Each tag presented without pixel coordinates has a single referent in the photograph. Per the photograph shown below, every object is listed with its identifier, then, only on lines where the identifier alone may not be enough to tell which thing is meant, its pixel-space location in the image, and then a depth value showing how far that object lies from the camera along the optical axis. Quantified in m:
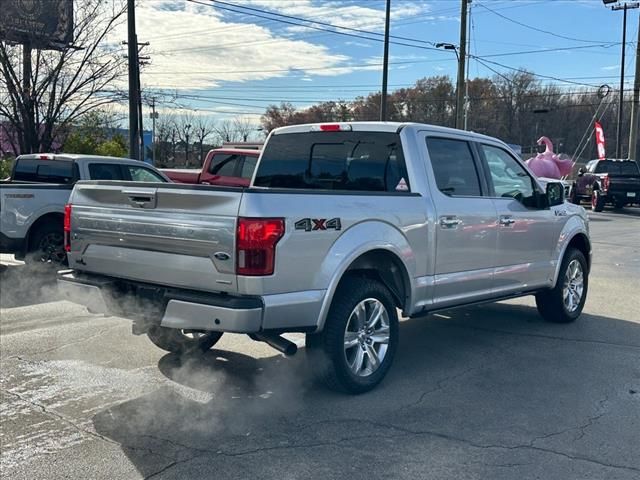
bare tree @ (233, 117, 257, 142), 75.66
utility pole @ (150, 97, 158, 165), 60.19
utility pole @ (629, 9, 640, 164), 34.59
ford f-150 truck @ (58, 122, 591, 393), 4.40
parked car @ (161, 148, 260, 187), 16.14
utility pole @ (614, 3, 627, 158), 37.78
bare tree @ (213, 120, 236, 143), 76.81
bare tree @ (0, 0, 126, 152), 17.31
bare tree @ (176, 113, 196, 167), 73.71
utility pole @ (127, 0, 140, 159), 18.50
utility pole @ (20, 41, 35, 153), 17.23
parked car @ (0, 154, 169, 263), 9.88
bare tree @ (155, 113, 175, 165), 76.12
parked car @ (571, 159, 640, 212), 26.75
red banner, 36.39
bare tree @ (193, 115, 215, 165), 74.50
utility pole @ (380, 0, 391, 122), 28.69
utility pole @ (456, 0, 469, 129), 29.77
